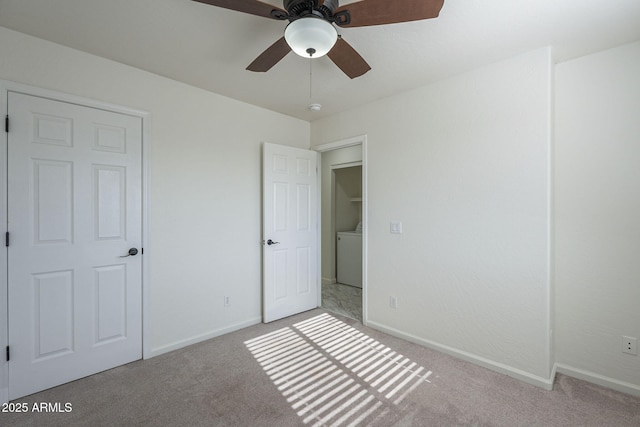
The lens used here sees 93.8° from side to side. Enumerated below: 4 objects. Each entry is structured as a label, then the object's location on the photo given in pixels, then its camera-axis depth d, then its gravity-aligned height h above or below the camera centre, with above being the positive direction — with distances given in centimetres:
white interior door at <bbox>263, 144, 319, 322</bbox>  338 -22
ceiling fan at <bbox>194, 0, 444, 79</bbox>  136 +95
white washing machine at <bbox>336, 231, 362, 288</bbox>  491 -76
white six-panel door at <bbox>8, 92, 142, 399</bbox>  205 -21
